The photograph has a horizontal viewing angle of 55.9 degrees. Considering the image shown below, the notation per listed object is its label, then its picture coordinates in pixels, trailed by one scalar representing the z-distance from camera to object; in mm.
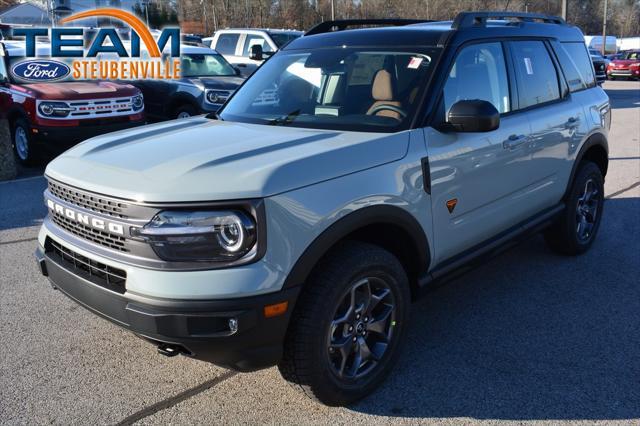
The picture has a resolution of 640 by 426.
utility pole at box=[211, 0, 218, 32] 48406
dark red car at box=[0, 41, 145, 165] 8891
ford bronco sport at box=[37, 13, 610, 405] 2500
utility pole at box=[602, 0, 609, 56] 50750
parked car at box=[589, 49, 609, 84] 25619
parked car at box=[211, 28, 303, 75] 14938
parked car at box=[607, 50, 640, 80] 31859
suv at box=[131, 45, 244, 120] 10695
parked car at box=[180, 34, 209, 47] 24034
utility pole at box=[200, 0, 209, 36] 49753
